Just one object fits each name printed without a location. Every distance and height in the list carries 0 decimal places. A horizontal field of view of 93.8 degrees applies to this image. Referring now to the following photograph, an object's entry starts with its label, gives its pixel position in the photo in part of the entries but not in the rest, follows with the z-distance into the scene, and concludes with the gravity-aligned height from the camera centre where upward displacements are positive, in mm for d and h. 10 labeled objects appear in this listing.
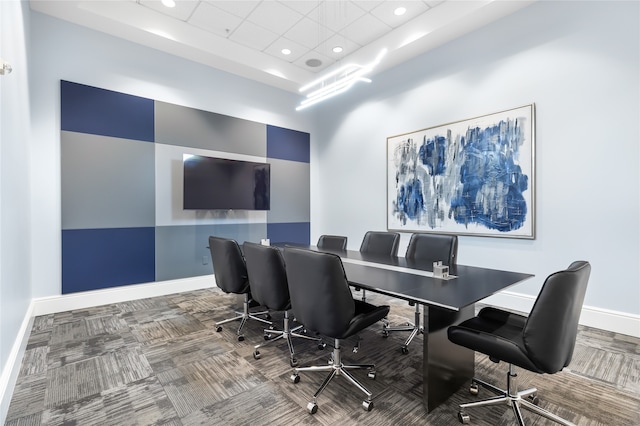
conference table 1784 -506
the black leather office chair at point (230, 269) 3002 -610
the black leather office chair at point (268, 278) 2471 -585
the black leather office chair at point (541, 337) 1468 -709
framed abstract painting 3680 +471
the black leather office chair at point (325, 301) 1880 -597
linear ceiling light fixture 3309 +1449
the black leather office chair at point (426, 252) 2932 -429
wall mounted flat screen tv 4707 +435
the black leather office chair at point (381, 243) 3504 -403
